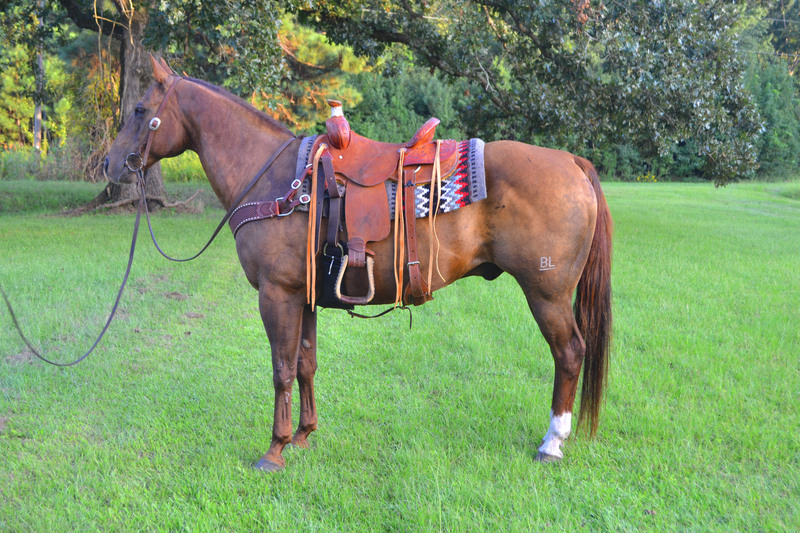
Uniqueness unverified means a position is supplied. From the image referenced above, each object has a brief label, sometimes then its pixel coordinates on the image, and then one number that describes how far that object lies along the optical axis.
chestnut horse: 3.13
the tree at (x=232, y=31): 7.18
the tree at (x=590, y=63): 8.89
